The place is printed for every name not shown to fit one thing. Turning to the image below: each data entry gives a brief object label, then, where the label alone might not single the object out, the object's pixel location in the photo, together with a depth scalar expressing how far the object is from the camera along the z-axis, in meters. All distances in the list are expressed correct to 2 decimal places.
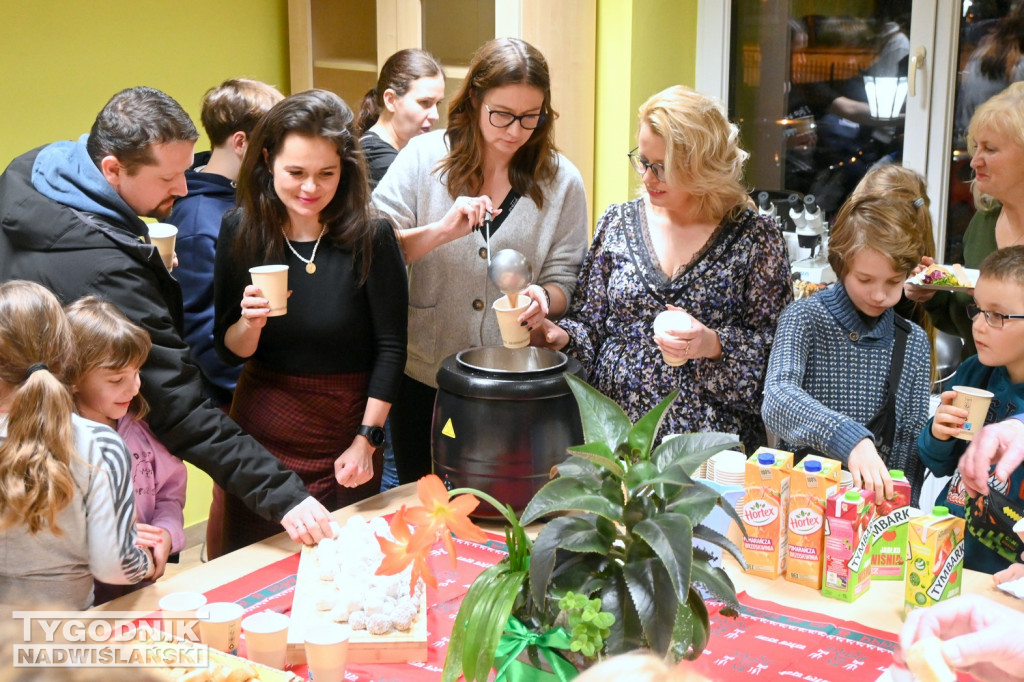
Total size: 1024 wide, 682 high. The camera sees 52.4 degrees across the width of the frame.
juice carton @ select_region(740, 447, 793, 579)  1.56
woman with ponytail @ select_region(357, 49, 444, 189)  2.96
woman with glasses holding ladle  2.16
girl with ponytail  1.42
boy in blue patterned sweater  1.90
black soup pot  1.73
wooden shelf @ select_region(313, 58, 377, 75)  3.65
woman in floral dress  2.03
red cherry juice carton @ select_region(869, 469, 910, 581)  1.58
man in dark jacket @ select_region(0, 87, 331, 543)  1.68
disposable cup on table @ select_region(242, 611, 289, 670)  1.32
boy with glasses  1.72
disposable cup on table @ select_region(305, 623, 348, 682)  1.29
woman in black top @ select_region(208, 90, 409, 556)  1.94
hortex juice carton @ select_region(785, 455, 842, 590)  1.54
